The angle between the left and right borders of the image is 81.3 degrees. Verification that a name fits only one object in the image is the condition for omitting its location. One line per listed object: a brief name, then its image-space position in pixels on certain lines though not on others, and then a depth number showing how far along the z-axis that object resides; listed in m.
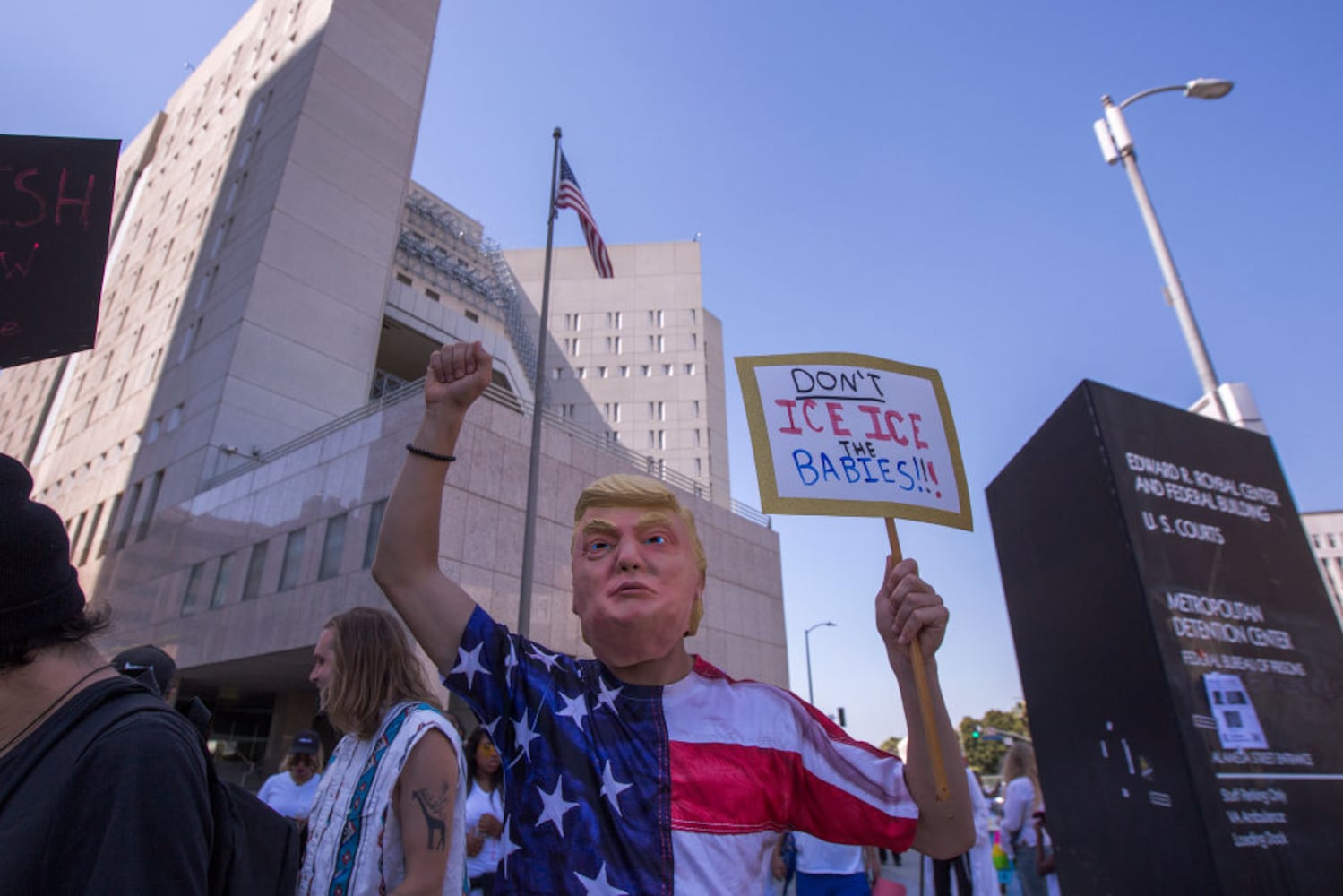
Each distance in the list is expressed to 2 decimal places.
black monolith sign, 4.66
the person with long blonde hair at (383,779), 2.52
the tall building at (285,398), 18.66
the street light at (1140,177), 8.29
